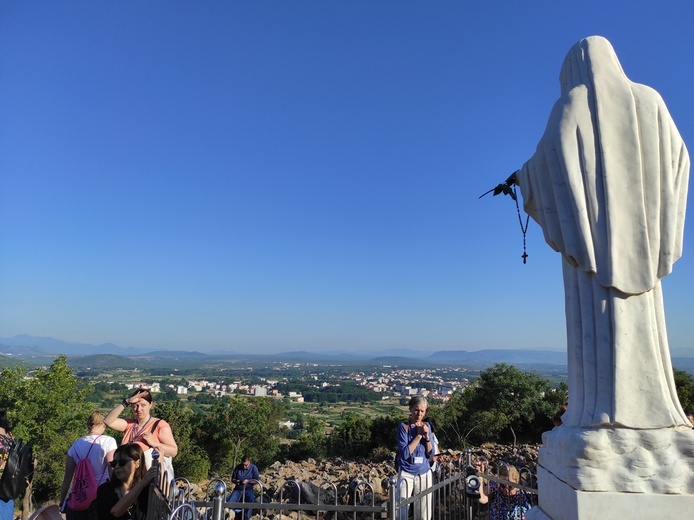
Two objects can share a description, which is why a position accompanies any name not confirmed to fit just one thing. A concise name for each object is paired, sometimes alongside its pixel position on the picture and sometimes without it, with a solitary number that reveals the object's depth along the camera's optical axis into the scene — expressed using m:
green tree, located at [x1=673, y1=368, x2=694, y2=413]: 17.78
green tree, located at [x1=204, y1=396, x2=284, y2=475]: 29.72
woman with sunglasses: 3.83
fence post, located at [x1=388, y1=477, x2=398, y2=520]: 3.98
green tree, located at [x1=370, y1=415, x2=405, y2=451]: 21.68
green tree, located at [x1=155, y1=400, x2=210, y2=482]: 25.14
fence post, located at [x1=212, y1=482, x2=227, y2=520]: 3.61
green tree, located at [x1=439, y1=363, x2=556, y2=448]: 19.23
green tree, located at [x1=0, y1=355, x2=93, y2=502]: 20.08
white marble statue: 3.25
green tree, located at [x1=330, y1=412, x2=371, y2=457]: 22.63
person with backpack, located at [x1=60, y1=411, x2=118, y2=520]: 4.72
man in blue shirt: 7.09
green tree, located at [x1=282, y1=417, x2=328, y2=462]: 27.02
